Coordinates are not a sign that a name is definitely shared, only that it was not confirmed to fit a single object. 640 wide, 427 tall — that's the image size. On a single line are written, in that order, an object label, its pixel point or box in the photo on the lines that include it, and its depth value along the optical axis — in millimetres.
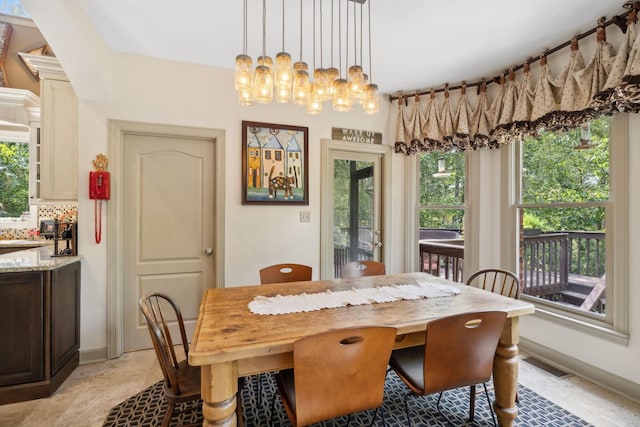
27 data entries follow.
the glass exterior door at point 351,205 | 3365
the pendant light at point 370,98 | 1880
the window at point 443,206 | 3455
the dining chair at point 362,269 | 2643
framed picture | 2984
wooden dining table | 1181
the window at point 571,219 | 2289
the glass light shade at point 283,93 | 1769
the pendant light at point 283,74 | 1688
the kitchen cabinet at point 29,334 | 2016
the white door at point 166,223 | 2760
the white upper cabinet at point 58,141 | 2500
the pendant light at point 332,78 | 1807
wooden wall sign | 3355
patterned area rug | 1849
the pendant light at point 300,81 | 1749
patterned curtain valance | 1954
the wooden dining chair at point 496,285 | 1881
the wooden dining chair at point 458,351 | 1369
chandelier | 1672
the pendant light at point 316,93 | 1812
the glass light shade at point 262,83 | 1648
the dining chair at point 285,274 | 2447
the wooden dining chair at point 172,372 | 1361
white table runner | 1635
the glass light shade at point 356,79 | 1795
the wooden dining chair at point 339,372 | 1152
